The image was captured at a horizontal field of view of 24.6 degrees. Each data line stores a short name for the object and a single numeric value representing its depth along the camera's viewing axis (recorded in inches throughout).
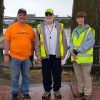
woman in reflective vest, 173.0
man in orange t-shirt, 169.1
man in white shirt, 174.1
